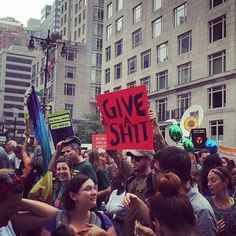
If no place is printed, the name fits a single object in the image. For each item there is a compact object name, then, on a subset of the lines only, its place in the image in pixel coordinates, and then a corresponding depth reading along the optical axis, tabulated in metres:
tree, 35.60
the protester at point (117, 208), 3.47
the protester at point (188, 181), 2.33
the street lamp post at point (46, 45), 12.40
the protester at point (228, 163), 4.94
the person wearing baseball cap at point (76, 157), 3.76
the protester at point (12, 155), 7.00
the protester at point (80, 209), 2.52
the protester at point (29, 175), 4.59
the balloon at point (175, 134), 10.36
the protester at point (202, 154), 6.05
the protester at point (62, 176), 3.54
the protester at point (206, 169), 3.76
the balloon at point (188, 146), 8.70
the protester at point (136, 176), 2.94
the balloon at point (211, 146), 7.79
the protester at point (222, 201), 2.74
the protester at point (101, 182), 4.51
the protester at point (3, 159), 3.74
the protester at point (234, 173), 4.24
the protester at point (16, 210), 1.86
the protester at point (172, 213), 1.76
